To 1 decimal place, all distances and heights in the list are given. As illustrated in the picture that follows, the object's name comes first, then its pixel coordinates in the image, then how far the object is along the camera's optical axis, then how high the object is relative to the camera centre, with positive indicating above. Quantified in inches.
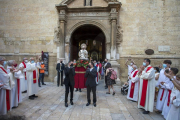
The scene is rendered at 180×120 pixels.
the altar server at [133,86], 220.6 -52.6
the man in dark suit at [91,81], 194.7 -37.4
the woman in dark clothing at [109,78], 254.1 -41.4
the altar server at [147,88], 166.6 -42.3
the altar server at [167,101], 155.9 -55.2
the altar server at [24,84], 267.1 -59.7
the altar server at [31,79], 219.1 -38.7
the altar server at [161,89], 167.4 -43.3
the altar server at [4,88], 153.7 -38.9
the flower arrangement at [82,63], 252.8 -12.6
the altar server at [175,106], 128.6 -51.2
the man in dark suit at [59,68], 331.0 -29.6
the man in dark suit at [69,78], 191.5 -32.4
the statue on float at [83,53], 279.5 +8.3
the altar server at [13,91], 175.8 -50.9
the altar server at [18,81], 188.4 -37.4
